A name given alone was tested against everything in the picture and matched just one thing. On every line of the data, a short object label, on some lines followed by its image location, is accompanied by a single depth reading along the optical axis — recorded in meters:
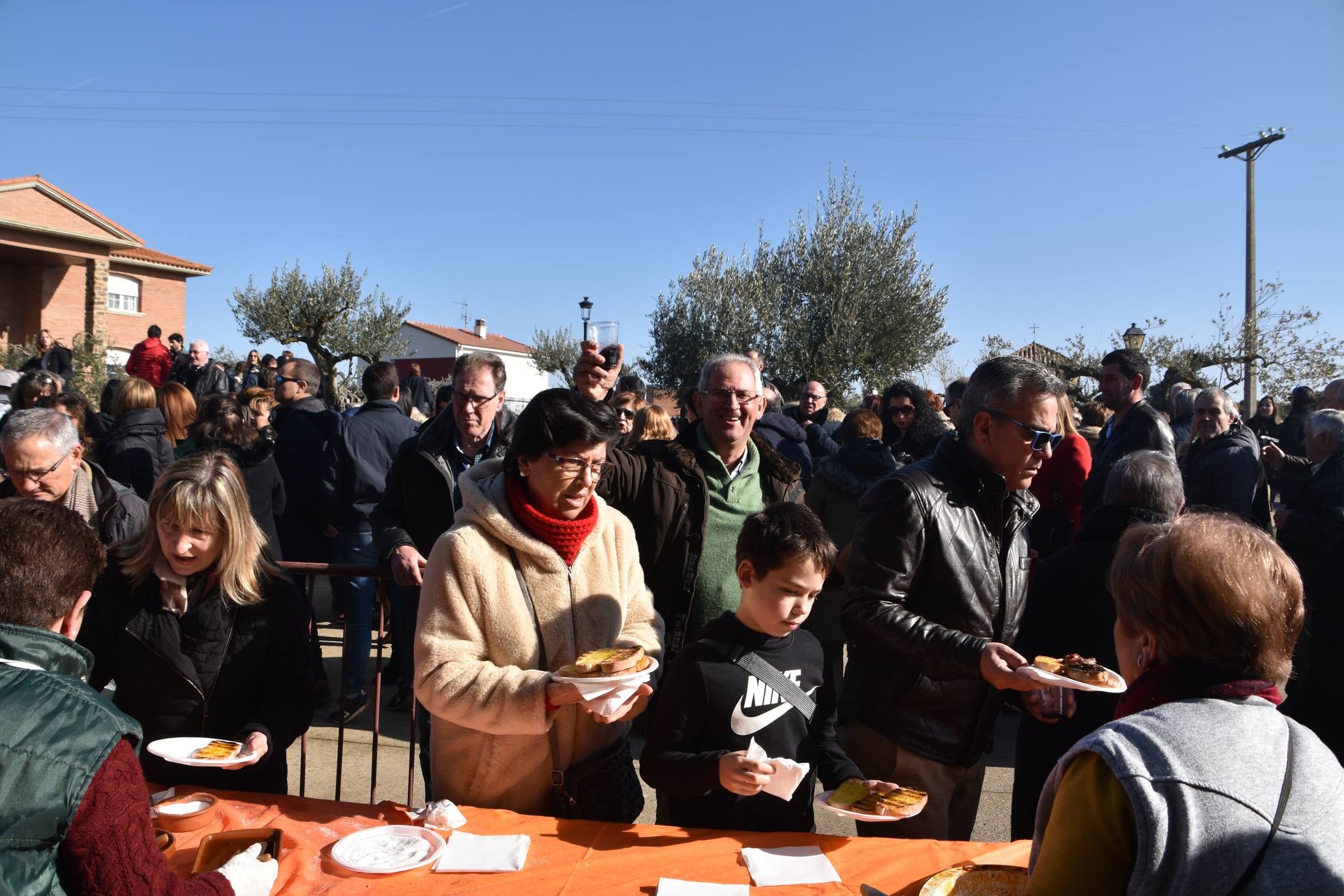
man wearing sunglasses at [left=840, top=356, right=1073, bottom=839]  2.84
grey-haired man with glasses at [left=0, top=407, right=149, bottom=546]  3.61
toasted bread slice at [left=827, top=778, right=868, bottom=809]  2.32
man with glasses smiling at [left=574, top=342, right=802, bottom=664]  3.57
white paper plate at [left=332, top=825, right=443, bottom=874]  2.15
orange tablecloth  2.10
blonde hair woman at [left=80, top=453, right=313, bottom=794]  2.76
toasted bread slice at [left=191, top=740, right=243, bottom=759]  2.50
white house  59.00
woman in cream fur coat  2.39
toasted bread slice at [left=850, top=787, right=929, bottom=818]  2.28
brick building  27.34
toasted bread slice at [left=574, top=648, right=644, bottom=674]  2.27
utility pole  22.70
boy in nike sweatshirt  2.48
